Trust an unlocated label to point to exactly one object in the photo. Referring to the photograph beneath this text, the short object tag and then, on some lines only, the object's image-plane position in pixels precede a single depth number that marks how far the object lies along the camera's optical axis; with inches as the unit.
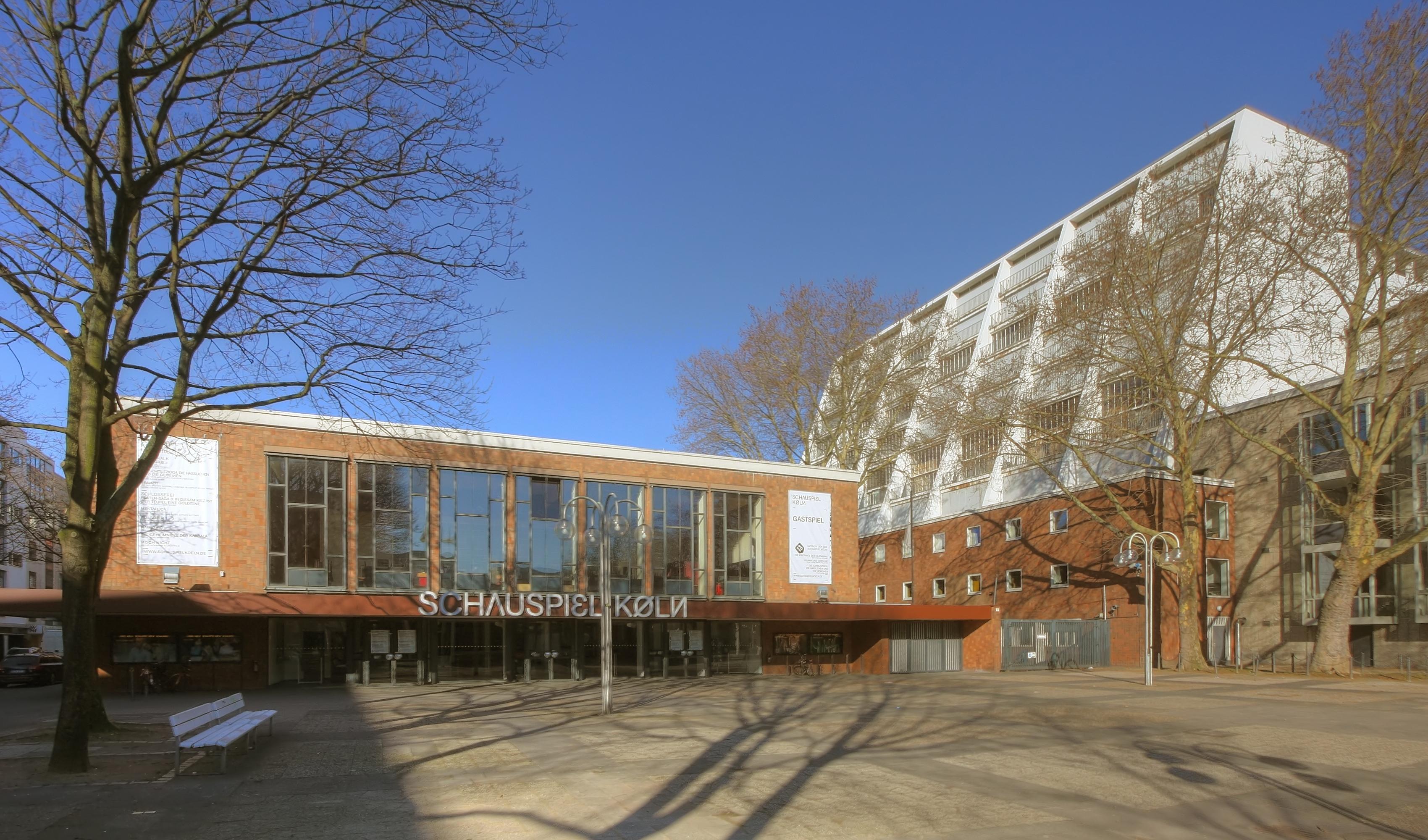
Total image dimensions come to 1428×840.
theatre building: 1050.7
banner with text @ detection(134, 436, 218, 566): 1023.0
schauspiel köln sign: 1108.5
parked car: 1470.2
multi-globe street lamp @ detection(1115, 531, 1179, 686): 1132.5
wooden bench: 472.1
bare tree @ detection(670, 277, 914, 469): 1724.9
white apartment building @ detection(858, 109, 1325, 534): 1478.8
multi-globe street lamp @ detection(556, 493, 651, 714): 780.0
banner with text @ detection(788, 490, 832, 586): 1403.8
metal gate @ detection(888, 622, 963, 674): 1396.4
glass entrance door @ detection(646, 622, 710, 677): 1331.2
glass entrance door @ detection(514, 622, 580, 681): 1244.5
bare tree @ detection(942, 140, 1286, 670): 1174.3
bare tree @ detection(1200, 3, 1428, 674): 1031.0
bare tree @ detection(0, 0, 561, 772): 448.5
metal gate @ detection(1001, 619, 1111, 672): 1405.0
